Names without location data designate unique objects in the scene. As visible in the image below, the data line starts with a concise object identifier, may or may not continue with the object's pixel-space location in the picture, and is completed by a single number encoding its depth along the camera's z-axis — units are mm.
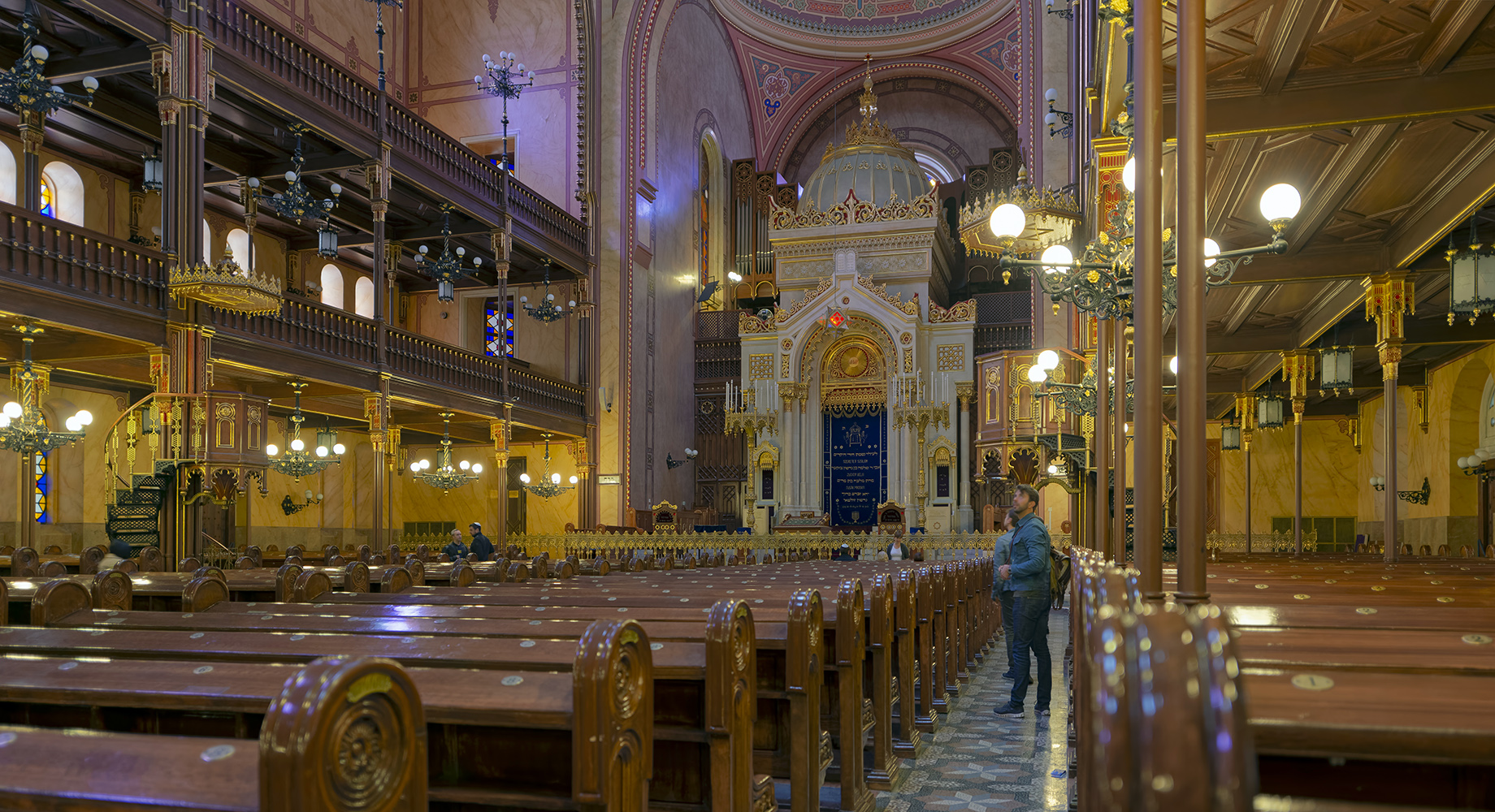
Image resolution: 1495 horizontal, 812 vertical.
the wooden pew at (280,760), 1684
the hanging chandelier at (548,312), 21969
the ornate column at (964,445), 25734
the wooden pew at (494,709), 2627
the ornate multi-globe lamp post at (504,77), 19859
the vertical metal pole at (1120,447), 6207
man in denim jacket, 7328
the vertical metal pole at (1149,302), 4176
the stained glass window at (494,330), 25766
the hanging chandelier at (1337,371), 12859
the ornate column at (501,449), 20266
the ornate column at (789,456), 26516
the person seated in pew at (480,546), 14836
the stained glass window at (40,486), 16891
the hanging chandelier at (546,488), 21547
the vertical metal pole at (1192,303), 3730
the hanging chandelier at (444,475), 18594
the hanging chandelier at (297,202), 14586
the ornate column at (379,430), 16844
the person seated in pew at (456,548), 14155
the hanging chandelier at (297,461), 16359
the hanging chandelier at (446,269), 19438
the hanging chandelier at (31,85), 11102
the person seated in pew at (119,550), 10355
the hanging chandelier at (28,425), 11352
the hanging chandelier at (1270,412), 17422
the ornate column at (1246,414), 18906
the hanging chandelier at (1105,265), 6848
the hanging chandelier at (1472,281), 8234
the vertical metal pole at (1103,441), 8086
